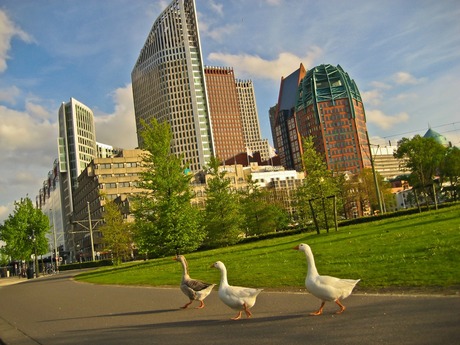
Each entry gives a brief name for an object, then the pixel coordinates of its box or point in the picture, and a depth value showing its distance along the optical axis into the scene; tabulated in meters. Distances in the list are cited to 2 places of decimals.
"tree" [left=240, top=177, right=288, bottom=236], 58.75
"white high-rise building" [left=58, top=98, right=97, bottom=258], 189.25
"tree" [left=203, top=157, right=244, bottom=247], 47.53
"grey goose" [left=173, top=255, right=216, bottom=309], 10.36
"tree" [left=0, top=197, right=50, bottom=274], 58.19
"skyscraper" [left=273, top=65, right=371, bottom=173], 197.25
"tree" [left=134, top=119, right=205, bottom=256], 35.56
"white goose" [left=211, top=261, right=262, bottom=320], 8.21
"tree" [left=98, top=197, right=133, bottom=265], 52.03
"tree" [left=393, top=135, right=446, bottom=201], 72.06
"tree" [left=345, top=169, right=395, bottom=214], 89.31
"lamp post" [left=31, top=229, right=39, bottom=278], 58.88
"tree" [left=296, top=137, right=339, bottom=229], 37.41
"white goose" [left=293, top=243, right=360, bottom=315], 7.50
